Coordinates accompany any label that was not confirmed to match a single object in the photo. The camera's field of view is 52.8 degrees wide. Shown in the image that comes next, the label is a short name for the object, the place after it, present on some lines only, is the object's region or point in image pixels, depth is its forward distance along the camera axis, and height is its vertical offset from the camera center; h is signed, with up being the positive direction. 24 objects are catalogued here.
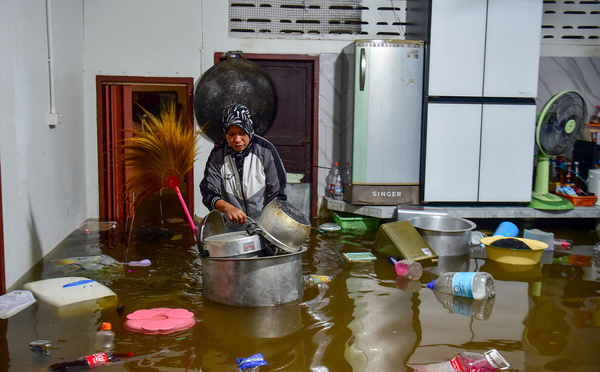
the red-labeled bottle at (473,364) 2.89 -1.10
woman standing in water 4.13 -0.31
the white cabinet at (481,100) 6.01 +0.35
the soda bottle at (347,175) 6.32 -0.46
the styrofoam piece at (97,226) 6.18 -1.00
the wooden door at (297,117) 6.81 +0.18
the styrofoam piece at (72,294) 3.78 -1.06
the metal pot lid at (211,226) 3.79 -0.61
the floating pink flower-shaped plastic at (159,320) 3.38 -1.09
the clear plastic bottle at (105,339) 3.12 -1.12
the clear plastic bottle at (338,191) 6.64 -0.64
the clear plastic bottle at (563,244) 5.61 -1.01
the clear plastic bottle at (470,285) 4.01 -1.00
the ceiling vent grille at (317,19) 6.65 +1.26
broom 5.05 -0.21
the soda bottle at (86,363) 2.88 -1.13
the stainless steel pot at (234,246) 3.58 -0.68
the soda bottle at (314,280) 4.21 -1.04
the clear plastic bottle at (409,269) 4.52 -1.01
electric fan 5.79 +0.02
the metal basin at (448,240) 5.16 -0.90
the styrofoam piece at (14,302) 3.64 -1.08
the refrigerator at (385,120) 6.07 +0.13
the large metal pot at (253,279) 3.63 -0.90
